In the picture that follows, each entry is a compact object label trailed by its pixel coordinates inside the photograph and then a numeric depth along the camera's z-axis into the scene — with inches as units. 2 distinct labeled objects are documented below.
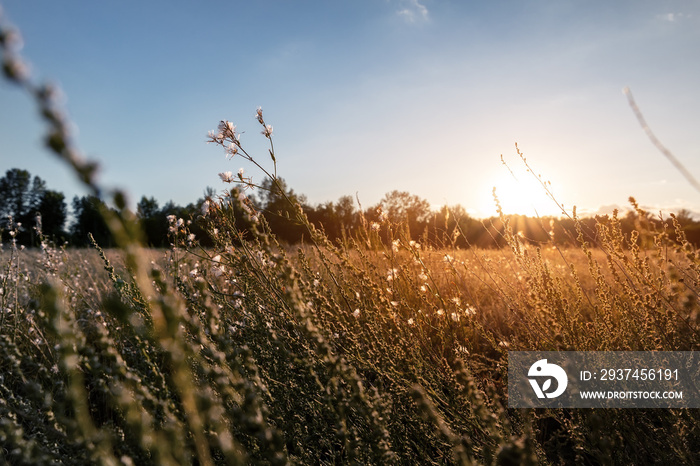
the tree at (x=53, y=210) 1823.3
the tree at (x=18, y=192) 2075.5
